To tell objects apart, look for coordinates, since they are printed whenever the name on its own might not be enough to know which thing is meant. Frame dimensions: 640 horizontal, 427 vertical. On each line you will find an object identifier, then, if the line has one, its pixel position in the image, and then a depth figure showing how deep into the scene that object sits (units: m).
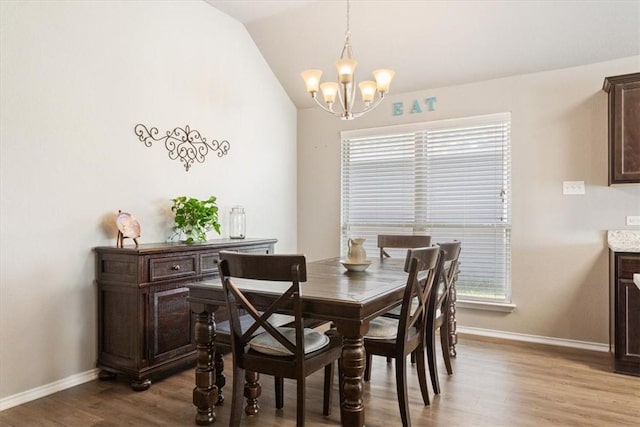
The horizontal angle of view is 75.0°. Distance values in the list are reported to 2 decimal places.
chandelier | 2.68
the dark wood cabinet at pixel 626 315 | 3.02
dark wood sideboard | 2.78
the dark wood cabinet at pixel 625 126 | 3.20
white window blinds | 4.00
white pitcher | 2.70
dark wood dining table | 1.86
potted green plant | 3.38
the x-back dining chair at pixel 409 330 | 2.13
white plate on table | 2.66
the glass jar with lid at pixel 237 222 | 4.05
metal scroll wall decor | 3.33
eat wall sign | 4.34
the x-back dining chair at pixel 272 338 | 1.86
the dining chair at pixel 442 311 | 2.55
